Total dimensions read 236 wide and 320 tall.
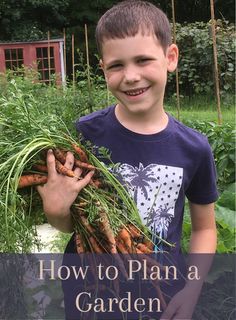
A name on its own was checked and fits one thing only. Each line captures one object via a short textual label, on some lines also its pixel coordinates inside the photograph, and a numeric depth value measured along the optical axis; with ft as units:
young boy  2.74
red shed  26.32
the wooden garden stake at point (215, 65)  9.26
